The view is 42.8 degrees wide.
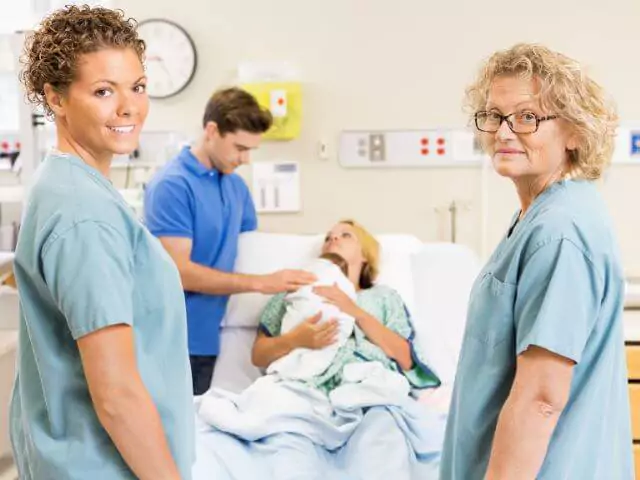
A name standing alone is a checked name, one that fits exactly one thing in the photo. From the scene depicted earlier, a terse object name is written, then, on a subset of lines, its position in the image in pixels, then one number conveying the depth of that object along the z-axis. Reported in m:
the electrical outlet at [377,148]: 3.27
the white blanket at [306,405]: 2.06
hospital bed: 2.68
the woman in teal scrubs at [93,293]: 1.13
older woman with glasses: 1.19
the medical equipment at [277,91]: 3.15
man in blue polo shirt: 2.56
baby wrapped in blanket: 2.42
